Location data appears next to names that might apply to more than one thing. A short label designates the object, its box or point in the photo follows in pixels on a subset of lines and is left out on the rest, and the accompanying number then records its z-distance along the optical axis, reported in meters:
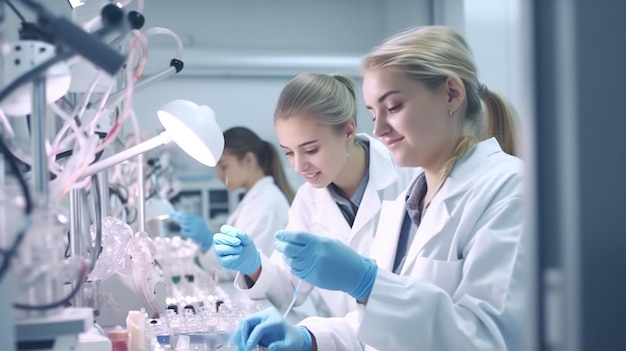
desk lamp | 1.25
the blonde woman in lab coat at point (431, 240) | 1.25
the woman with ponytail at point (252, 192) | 3.08
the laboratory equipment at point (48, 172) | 0.73
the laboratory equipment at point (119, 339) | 1.16
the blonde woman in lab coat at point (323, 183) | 1.91
